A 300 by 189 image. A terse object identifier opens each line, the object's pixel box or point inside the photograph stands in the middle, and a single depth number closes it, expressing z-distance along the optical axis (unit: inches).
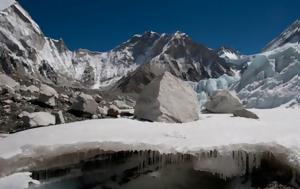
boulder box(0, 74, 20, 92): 371.9
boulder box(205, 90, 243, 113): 249.7
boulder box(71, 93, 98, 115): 293.0
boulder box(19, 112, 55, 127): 238.0
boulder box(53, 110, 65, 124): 250.2
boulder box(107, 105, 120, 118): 274.9
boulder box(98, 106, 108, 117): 286.7
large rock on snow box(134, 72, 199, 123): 185.3
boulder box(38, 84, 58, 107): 331.1
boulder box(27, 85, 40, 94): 385.7
